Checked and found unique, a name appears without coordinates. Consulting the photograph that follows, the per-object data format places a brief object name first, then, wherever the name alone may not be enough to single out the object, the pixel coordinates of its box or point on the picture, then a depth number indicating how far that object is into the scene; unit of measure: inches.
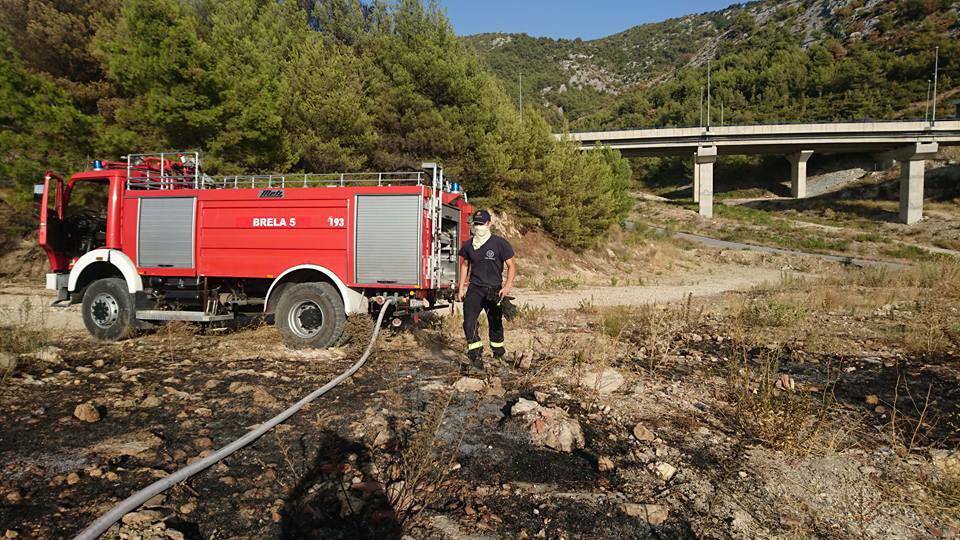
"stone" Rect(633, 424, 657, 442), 146.3
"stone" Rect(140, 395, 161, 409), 169.2
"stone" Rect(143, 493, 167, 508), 106.3
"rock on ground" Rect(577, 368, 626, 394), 191.8
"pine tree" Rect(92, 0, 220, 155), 555.8
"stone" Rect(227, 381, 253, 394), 187.9
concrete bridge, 1879.9
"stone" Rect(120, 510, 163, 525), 99.1
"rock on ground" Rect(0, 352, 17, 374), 195.5
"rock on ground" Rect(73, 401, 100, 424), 153.8
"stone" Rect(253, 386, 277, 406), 176.4
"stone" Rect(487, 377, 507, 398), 187.9
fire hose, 91.9
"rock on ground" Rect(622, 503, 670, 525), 105.0
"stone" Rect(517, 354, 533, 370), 225.6
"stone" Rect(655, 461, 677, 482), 123.3
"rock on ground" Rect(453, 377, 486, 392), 191.9
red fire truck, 260.8
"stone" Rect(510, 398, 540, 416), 160.1
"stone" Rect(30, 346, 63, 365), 223.9
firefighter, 226.7
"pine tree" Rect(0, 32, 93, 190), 575.5
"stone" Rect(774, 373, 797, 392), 188.8
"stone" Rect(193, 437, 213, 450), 138.0
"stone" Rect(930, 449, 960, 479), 124.2
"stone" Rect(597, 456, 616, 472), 126.9
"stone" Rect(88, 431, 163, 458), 131.9
